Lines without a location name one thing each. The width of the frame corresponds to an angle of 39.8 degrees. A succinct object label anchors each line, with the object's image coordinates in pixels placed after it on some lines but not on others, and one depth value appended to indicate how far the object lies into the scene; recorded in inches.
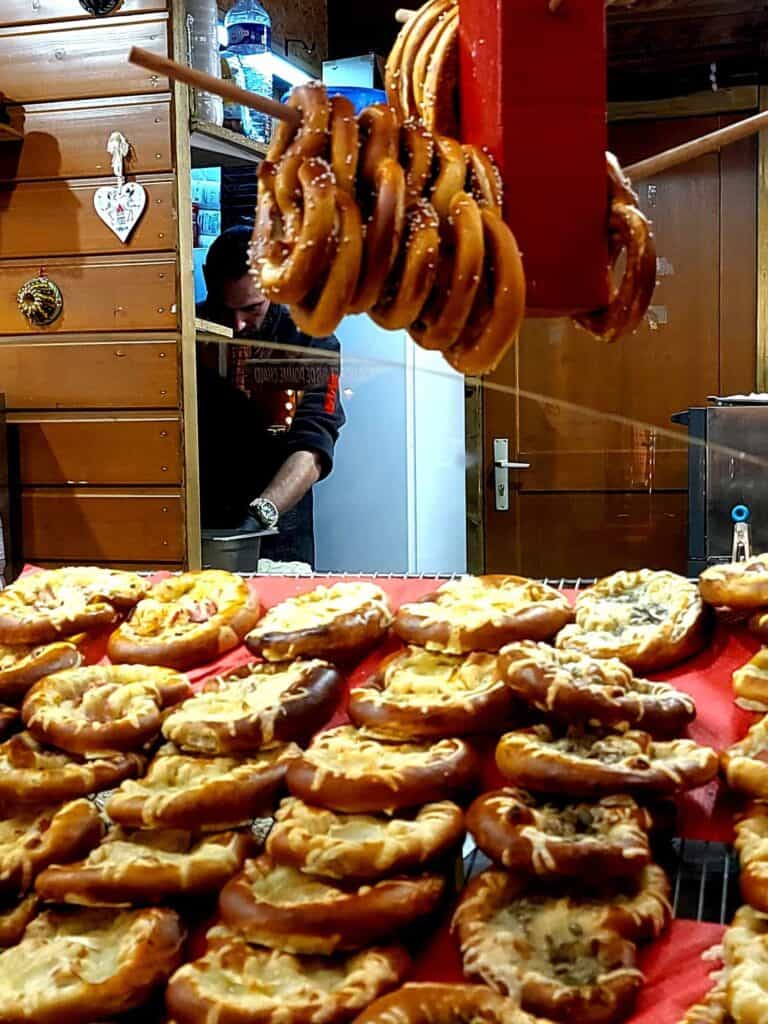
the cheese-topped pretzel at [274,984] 53.3
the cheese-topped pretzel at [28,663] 83.6
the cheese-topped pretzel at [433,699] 68.9
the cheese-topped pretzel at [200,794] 65.2
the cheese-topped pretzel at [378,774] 62.7
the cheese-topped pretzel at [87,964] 55.9
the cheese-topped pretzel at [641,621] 76.2
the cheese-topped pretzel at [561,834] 56.4
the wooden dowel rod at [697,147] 47.8
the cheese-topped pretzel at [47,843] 65.7
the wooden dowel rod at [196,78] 39.8
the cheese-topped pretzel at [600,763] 60.2
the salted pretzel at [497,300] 48.8
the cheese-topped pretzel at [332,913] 56.7
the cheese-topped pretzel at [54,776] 70.4
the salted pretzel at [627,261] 52.6
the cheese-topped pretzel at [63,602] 89.1
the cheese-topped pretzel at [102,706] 73.0
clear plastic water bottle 168.4
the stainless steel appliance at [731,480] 154.4
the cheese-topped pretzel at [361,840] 59.1
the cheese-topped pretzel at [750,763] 61.6
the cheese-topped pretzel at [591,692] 64.5
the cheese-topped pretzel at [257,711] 70.6
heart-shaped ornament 164.7
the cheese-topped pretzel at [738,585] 75.7
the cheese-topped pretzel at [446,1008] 51.1
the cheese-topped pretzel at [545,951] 51.5
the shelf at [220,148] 164.6
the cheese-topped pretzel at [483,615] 76.9
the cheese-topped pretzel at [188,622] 86.4
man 169.6
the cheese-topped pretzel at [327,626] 81.5
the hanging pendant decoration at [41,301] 170.4
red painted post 50.9
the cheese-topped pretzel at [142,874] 62.1
